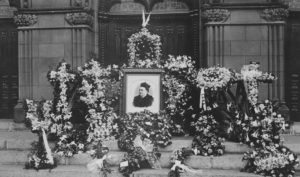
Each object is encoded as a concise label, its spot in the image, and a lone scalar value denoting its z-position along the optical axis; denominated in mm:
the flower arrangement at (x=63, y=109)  9023
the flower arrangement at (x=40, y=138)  8555
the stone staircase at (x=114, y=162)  8297
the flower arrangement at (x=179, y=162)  8141
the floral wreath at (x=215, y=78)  9445
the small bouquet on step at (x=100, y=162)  8391
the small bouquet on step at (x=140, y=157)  8312
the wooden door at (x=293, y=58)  11781
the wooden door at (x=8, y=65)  12727
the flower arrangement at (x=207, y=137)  8781
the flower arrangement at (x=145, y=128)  9023
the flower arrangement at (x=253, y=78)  9523
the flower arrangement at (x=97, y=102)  9398
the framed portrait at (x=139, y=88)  10094
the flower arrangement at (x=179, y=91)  10336
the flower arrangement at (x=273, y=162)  7977
